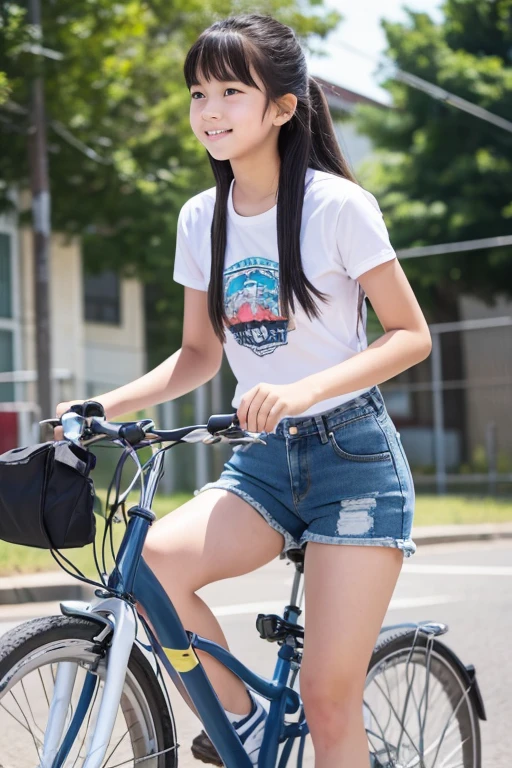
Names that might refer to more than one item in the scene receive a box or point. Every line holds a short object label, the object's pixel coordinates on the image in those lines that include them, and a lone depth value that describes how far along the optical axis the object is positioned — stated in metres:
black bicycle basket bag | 2.09
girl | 2.47
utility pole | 14.84
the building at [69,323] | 20.38
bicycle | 2.14
